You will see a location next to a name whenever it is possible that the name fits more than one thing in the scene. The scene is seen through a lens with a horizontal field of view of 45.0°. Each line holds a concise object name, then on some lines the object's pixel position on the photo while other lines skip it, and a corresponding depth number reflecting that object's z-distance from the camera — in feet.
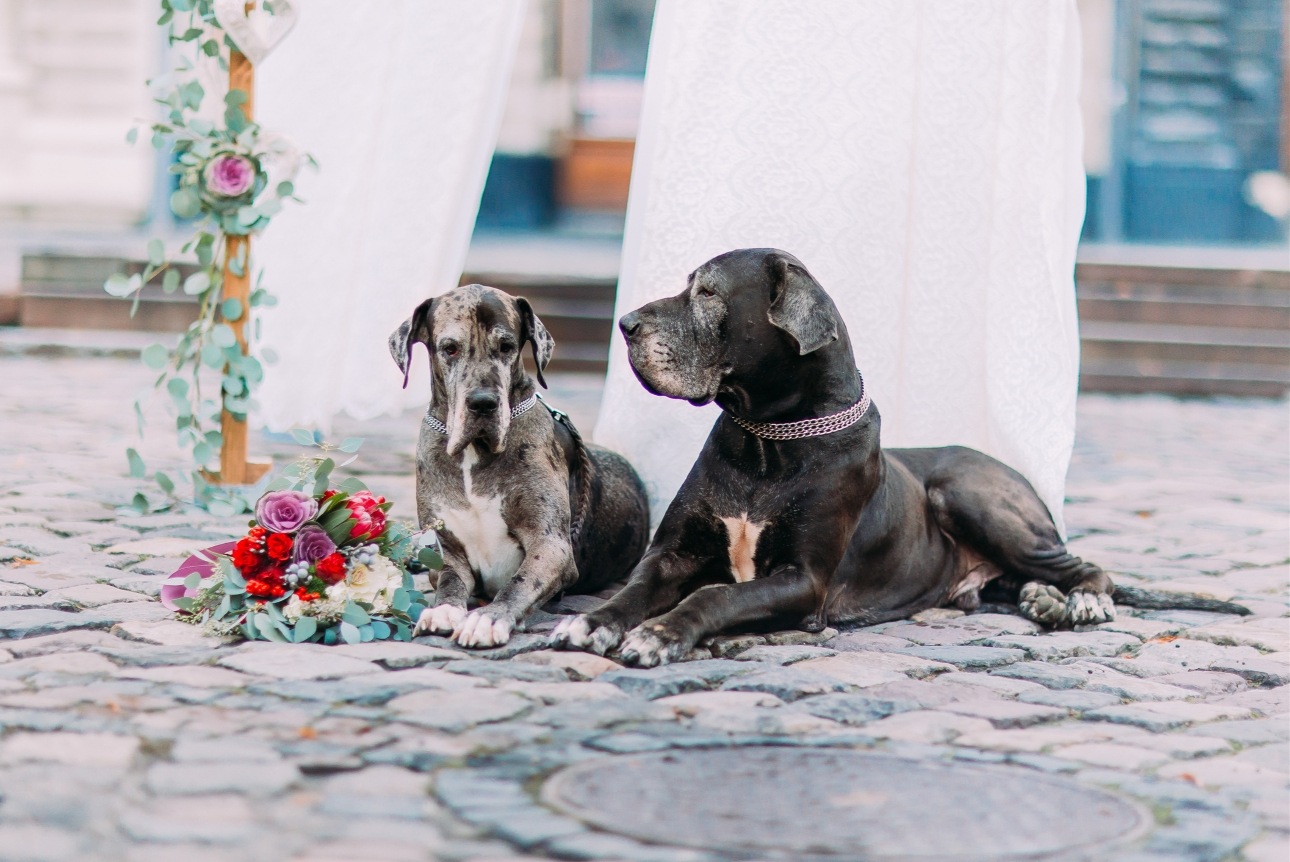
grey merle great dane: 14.20
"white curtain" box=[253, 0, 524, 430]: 22.26
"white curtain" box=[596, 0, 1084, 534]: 17.85
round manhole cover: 9.01
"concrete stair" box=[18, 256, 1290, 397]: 38.14
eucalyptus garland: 19.25
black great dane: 13.99
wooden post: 20.02
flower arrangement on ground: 13.23
